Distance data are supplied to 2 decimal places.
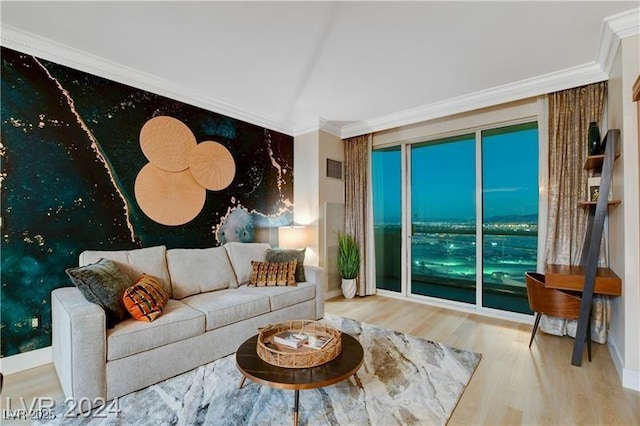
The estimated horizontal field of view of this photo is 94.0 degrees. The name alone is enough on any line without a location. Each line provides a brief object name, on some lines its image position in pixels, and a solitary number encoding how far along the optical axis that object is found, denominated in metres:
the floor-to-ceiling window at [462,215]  3.75
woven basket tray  1.74
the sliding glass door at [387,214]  4.73
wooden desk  2.38
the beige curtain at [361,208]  4.74
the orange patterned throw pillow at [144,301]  2.21
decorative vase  2.69
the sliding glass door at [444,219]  4.12
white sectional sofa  1.91
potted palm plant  4.62
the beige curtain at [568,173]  3.00
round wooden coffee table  1.60
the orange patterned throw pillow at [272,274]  3.29
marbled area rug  1.82
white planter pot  4.62
